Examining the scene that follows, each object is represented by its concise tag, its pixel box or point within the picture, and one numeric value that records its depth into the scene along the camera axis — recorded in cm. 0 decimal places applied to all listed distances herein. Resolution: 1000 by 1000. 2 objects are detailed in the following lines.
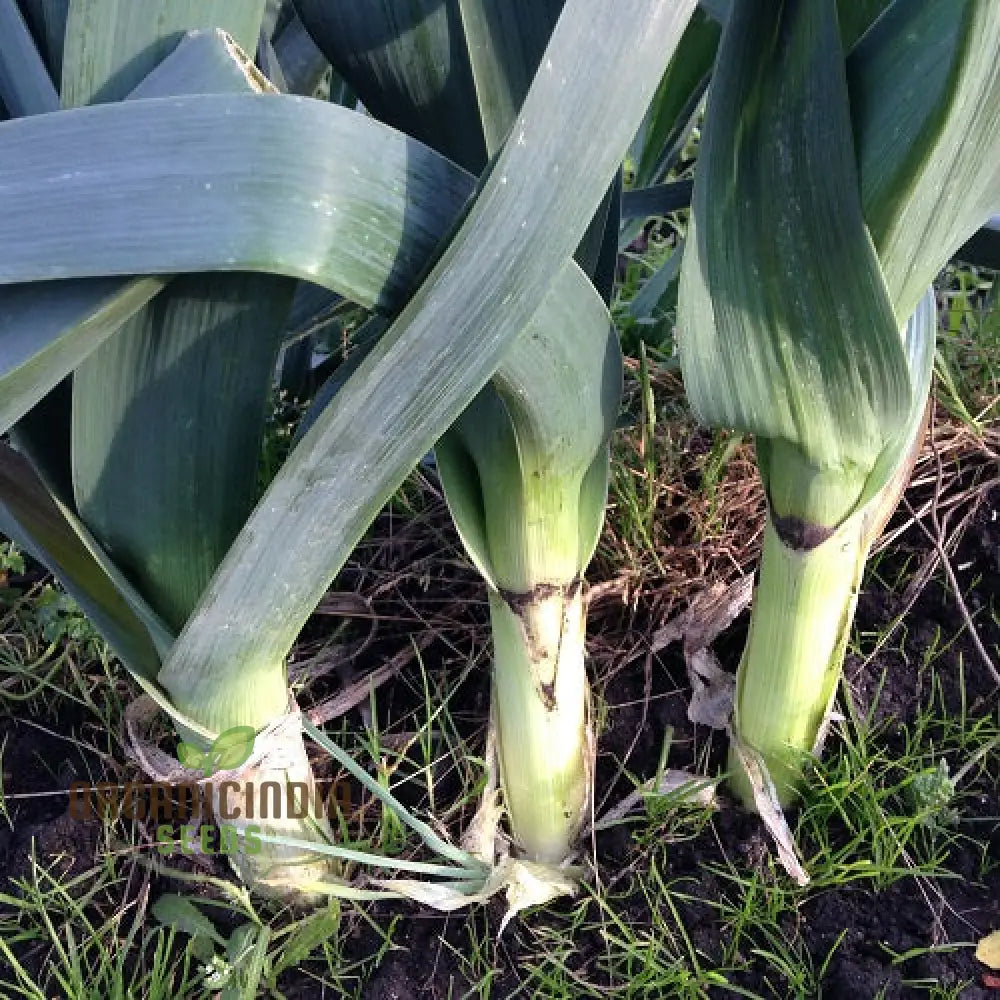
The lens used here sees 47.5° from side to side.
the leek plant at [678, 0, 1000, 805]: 51
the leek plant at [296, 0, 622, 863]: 60
